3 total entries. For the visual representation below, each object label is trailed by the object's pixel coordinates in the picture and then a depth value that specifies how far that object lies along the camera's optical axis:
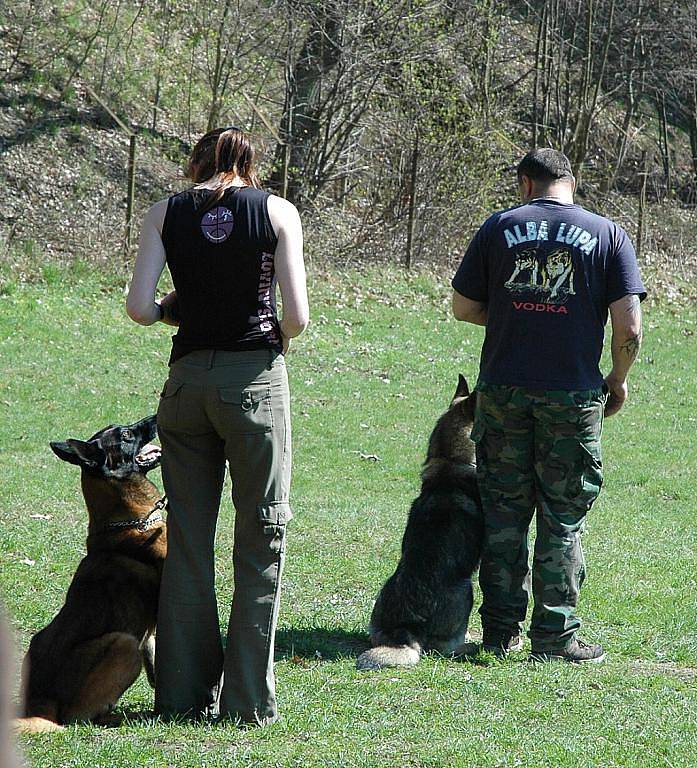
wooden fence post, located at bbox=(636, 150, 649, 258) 45.94
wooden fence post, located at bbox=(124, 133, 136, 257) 32.28
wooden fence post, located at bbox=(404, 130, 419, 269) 38.44
